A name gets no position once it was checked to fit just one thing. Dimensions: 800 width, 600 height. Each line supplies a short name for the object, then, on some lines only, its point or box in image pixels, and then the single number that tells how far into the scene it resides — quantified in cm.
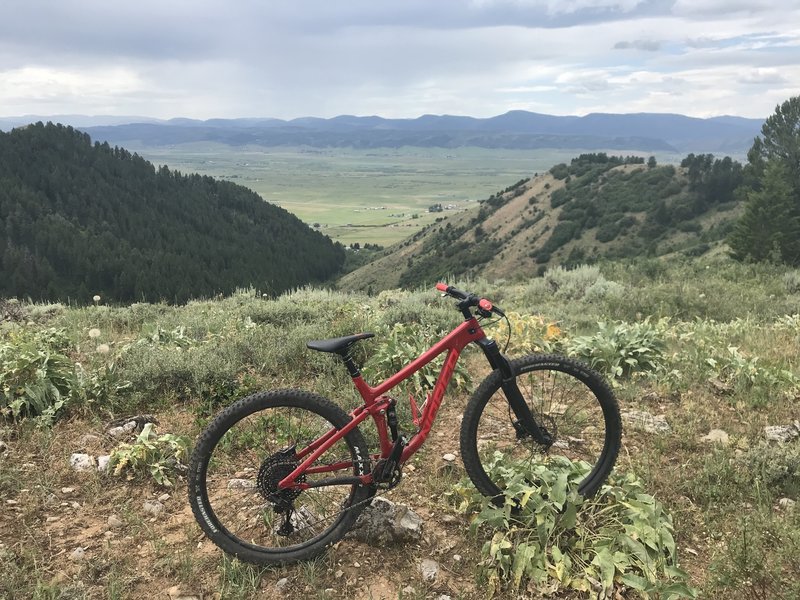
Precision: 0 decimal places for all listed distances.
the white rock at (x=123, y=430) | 468
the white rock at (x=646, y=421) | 498
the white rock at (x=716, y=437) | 478
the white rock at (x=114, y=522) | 362
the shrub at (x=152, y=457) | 413
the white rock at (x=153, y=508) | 377
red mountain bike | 327
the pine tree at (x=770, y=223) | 3575
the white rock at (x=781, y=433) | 469
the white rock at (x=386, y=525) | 351
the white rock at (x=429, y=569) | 325
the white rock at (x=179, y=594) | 306
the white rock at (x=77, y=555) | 328
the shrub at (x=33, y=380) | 486
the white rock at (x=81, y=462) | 421
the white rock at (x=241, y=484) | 361
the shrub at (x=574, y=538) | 304
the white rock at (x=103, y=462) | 419
